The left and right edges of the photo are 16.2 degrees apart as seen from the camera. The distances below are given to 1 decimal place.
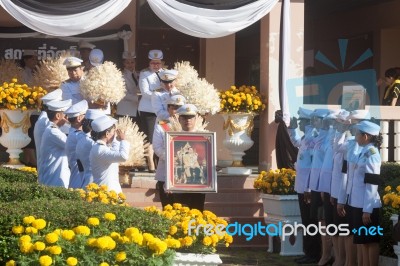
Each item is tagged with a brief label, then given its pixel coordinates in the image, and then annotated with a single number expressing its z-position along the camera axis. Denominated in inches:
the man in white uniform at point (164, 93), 717.2
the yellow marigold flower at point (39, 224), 369.1
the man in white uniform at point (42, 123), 600.4
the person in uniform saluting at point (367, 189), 539.0
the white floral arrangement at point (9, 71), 800.0
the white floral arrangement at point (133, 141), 705.3
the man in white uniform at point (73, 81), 714.7
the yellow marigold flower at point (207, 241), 410.6
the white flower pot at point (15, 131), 771.0
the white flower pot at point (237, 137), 772.7
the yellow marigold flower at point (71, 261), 349.0
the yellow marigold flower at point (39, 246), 352.6
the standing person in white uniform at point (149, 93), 756.5
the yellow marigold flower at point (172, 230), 398.6
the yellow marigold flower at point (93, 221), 373.8
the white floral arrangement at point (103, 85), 712.1
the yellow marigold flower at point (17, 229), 370.3
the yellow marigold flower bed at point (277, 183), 681.8
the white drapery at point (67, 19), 716.4
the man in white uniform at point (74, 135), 576.5
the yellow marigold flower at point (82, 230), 362.9
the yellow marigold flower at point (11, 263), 357.1
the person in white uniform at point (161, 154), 625.1
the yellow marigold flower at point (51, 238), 355.2
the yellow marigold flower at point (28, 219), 372.9
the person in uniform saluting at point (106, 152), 536.9
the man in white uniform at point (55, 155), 591.9
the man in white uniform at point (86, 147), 560.3
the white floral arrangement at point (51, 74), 781.2
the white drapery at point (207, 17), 739.4
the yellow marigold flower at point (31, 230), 367.1
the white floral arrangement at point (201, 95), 702.7
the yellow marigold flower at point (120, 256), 355.4
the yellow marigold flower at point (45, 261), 347.3
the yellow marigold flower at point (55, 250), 351.6
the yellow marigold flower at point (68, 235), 361.2
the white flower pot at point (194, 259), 397.4
